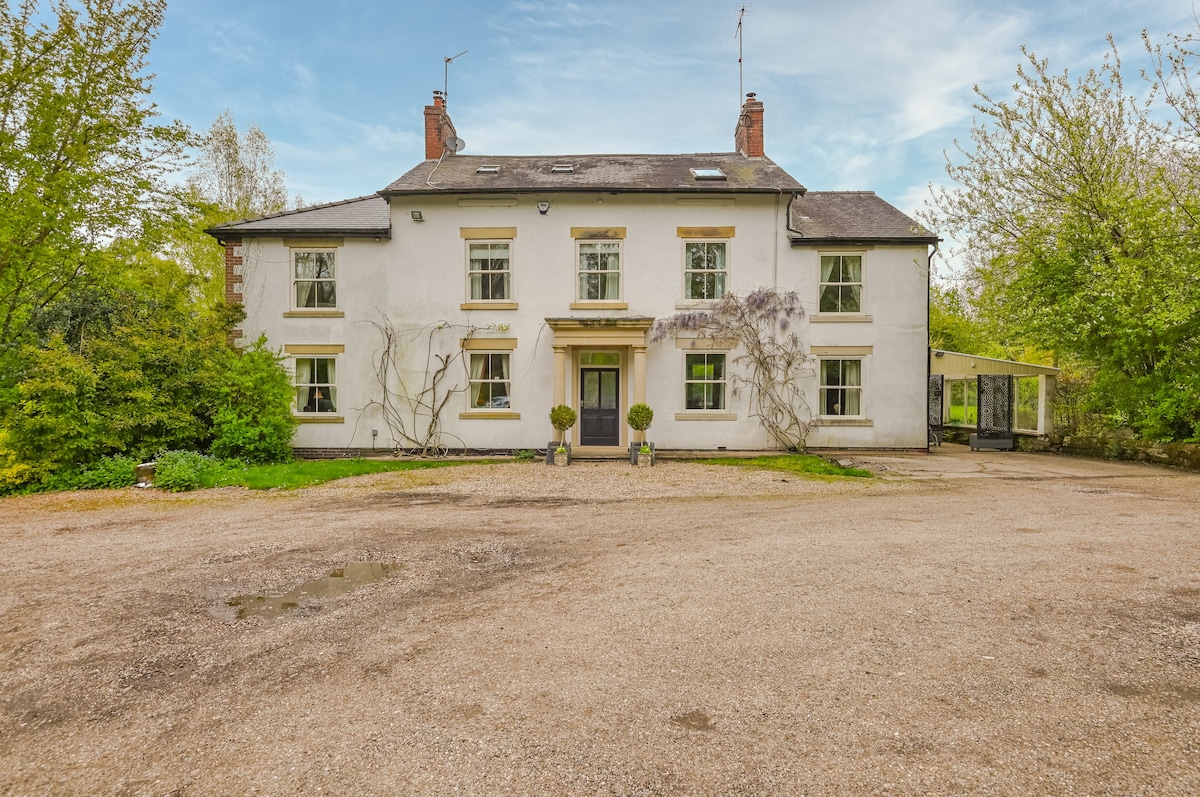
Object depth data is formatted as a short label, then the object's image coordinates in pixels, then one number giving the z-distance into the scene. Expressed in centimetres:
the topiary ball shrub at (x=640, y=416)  1530
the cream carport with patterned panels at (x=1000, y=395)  1828
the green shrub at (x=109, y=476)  1132
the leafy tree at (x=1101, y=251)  1358
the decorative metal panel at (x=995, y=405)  1936
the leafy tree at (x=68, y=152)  1280
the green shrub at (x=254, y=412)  1366
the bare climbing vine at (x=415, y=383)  1680
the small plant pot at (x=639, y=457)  1515
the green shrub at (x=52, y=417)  1105
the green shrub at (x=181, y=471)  1123
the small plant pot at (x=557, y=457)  1512
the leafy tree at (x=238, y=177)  2734
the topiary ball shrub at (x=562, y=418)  1534
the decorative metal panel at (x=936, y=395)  2245
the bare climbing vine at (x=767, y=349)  1677
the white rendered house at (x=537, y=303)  1681
